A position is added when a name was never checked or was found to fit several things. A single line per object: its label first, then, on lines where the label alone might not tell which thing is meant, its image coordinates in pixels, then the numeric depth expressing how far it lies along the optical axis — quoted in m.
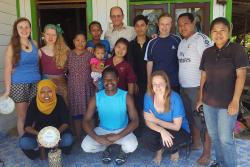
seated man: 3.43
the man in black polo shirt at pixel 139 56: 3.86
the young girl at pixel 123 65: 3.70
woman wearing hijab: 3.44
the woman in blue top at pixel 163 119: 3.30
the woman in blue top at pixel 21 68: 3.61
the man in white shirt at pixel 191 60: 3.40
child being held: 3.76
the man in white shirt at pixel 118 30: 4.00
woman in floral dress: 3.81
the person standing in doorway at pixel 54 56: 3.76
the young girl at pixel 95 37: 4.00
